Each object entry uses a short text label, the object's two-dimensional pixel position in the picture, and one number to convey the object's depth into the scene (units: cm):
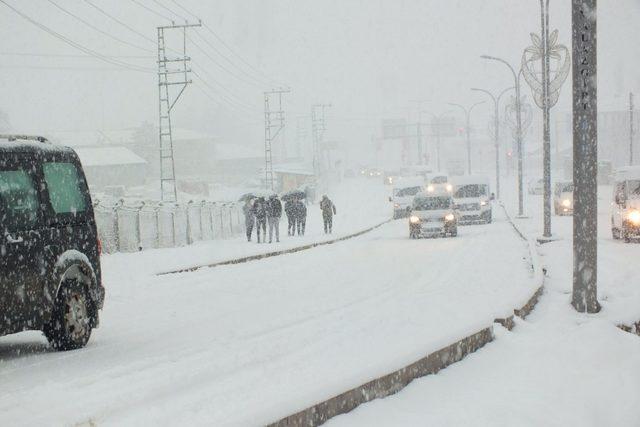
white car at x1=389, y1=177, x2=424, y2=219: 5572
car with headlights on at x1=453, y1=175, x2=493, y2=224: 4553
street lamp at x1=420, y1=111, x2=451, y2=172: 13150
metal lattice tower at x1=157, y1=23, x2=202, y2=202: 4619
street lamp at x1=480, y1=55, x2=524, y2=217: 4378
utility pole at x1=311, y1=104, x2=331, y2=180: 11233
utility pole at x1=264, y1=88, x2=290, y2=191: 7384
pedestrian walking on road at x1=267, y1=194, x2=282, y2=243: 3359
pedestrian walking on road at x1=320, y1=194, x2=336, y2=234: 3859
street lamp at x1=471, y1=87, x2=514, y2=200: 6252
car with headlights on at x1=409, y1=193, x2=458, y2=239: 3475
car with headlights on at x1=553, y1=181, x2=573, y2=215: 5062
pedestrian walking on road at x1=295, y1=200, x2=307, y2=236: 3791
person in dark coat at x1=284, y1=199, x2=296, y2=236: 3784
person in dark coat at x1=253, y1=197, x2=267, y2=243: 3397
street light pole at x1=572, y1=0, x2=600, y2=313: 1302
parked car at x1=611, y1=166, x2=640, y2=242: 2738
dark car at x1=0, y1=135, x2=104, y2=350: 930
